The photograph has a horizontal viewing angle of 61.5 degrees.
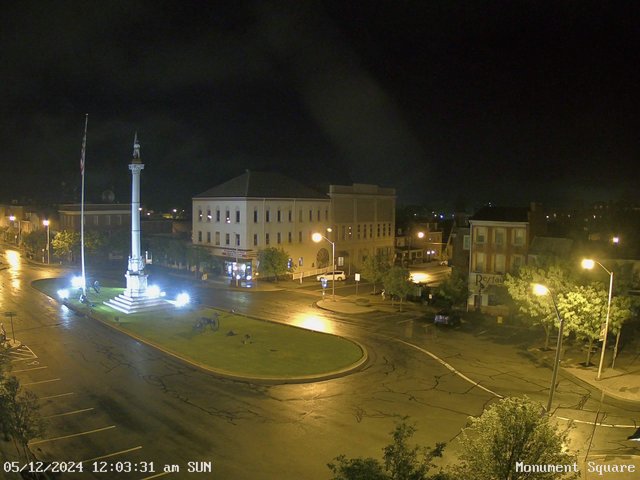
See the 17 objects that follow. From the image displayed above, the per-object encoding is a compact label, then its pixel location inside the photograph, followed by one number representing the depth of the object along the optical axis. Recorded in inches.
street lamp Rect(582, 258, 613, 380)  1078.5
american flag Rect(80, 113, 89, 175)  1804.9
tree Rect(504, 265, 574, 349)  1254.3
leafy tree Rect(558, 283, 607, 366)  1158.1
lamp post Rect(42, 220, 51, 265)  2986.7
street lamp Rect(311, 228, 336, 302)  2026.6
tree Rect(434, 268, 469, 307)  1781.5
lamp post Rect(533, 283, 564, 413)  789.7
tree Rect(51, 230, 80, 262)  2859.3
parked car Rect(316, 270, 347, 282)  2576.3
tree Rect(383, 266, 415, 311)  1852.9
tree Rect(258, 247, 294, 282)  2406.5
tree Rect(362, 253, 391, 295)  2157.7
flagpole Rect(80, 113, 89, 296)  1804.9
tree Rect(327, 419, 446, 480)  386.0
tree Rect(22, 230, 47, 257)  3134.8
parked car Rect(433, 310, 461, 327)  1611.7
